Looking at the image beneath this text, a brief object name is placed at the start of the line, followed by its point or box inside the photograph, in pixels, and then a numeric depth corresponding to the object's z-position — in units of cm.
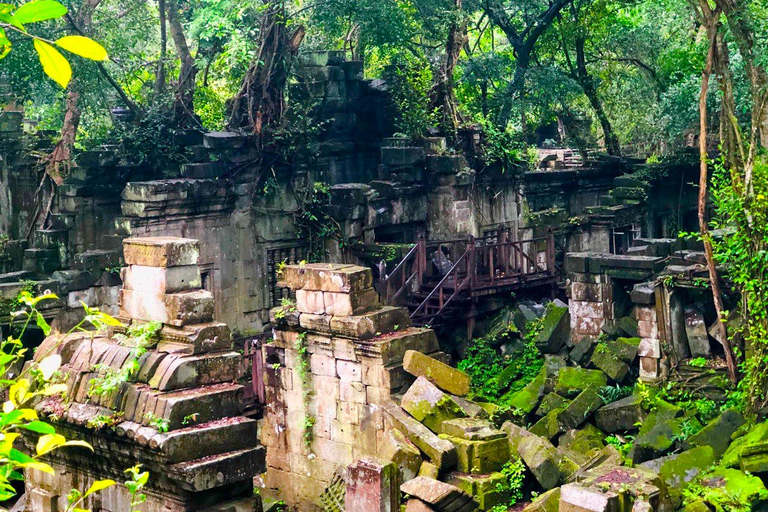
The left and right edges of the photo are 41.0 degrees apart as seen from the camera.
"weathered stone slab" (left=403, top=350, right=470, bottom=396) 1220
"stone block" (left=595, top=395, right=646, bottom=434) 1328
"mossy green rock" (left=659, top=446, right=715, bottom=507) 1130
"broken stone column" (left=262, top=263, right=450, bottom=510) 1268
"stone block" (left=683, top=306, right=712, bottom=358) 1396
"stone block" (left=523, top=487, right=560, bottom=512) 1030
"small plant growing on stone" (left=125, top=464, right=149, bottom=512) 605
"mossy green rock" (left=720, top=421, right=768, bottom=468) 1121
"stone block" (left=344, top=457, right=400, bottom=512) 1039
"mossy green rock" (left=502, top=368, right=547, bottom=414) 1472
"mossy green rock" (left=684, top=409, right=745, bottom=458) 1199
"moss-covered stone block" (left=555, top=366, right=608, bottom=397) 1443
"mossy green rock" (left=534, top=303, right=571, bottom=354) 1581
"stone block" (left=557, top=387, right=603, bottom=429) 1359
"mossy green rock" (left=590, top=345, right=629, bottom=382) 1439
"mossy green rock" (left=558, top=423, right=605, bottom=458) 1286
